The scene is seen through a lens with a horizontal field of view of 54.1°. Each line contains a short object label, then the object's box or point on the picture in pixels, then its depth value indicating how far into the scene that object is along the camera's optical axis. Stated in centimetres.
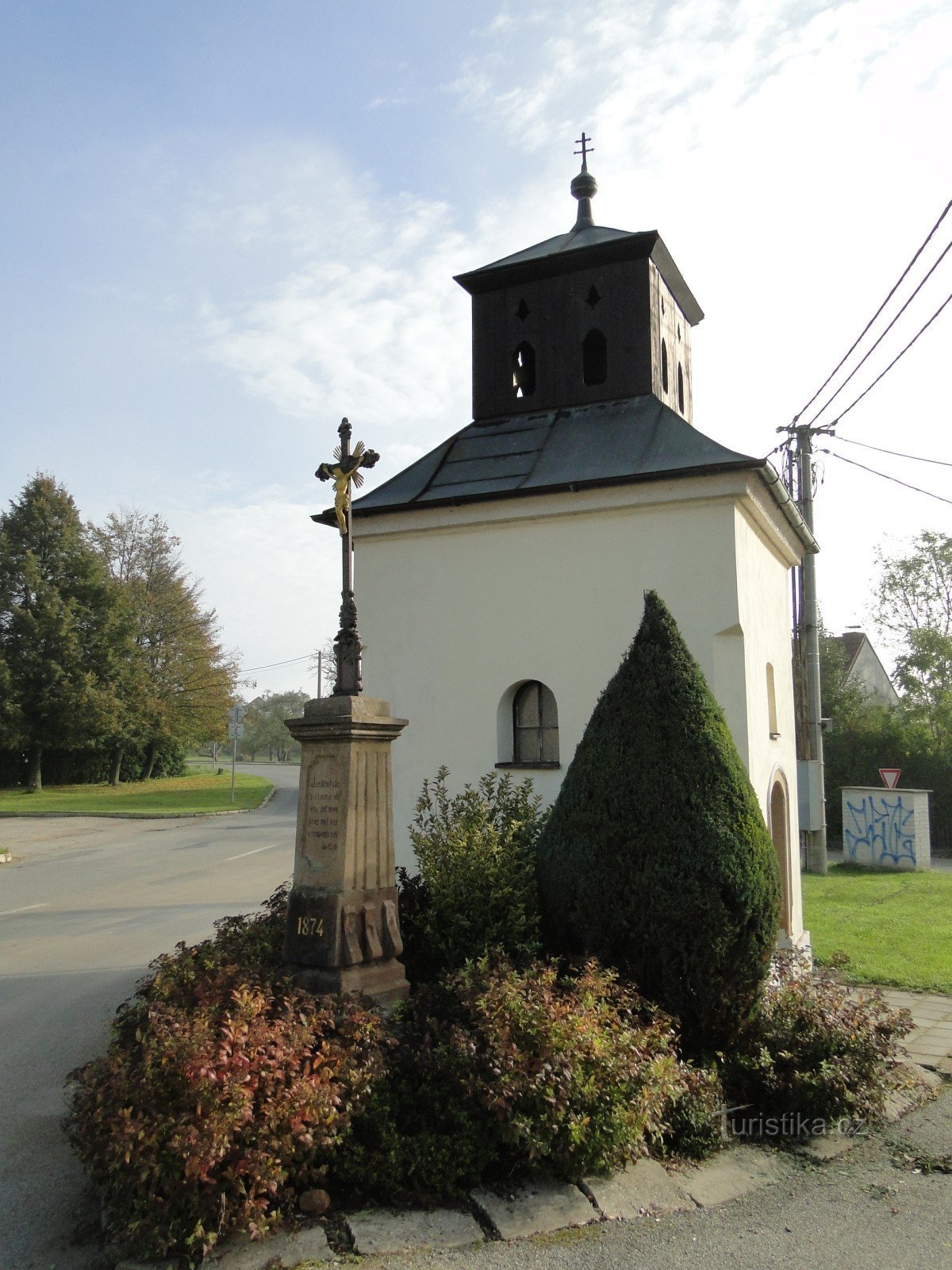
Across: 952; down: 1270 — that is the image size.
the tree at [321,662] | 5300
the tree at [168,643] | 4097
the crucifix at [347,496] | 690
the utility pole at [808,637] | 1653
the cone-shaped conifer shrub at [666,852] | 575
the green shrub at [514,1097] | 453
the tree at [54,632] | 3619
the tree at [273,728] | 9916
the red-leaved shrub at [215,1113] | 402
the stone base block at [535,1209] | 431
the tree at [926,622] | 3216
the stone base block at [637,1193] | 450
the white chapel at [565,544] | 916
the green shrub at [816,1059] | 559
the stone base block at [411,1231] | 412
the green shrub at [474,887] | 668
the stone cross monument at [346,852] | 614
